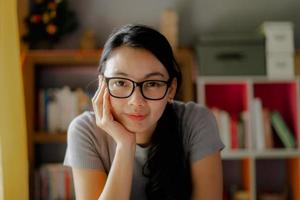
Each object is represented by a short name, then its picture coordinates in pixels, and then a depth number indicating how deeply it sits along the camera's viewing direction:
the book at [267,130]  2.72
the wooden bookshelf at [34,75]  2.64
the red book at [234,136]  2.71
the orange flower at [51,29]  2.72
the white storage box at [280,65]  2.68
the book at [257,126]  2.69
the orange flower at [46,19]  2.73
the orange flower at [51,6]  2.75
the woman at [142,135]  1.27
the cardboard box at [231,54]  2.67
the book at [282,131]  2.72
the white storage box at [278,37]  2.70
